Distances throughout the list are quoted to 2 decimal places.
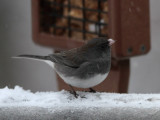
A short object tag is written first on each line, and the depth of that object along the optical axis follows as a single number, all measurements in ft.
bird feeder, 13.16
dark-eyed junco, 10.45
